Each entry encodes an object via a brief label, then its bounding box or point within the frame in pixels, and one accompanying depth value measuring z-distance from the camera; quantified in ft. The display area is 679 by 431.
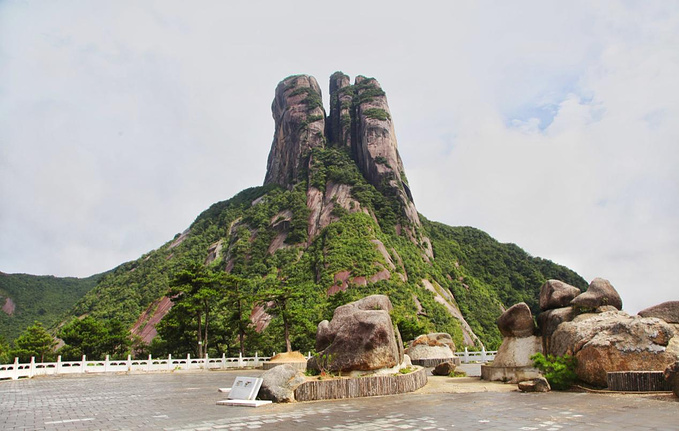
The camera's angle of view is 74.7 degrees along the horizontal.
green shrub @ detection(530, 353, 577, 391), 37.88
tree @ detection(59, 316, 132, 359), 112.06
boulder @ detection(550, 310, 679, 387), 34.99
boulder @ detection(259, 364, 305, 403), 34.24
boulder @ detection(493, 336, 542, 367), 46.60
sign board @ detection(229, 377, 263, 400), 34.09
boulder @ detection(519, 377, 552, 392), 37.52
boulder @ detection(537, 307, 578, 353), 44.68
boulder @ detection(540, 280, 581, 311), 47.88
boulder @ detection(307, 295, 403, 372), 40.50
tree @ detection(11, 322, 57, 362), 107.76
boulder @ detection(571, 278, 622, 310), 43.86
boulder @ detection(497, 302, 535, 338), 48.11
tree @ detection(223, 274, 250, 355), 114.42
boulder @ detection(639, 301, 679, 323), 39.93
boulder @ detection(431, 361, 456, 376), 59.57
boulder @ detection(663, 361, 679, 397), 29.91
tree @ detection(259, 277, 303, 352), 111.92
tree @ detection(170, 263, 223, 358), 109.09
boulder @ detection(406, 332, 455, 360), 79.92
